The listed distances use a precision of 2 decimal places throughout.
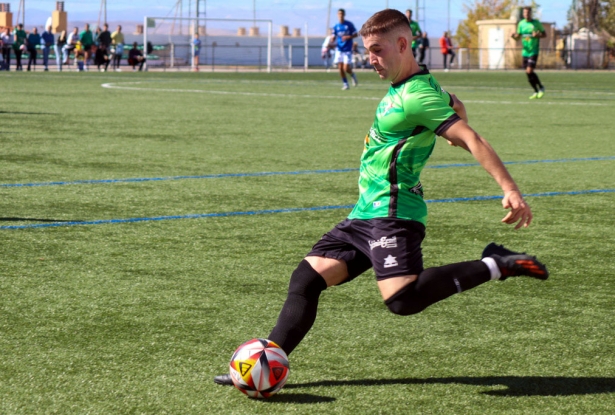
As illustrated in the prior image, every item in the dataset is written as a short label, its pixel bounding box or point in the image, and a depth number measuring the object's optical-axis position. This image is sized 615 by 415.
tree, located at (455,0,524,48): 88.38
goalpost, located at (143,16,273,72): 48.47
